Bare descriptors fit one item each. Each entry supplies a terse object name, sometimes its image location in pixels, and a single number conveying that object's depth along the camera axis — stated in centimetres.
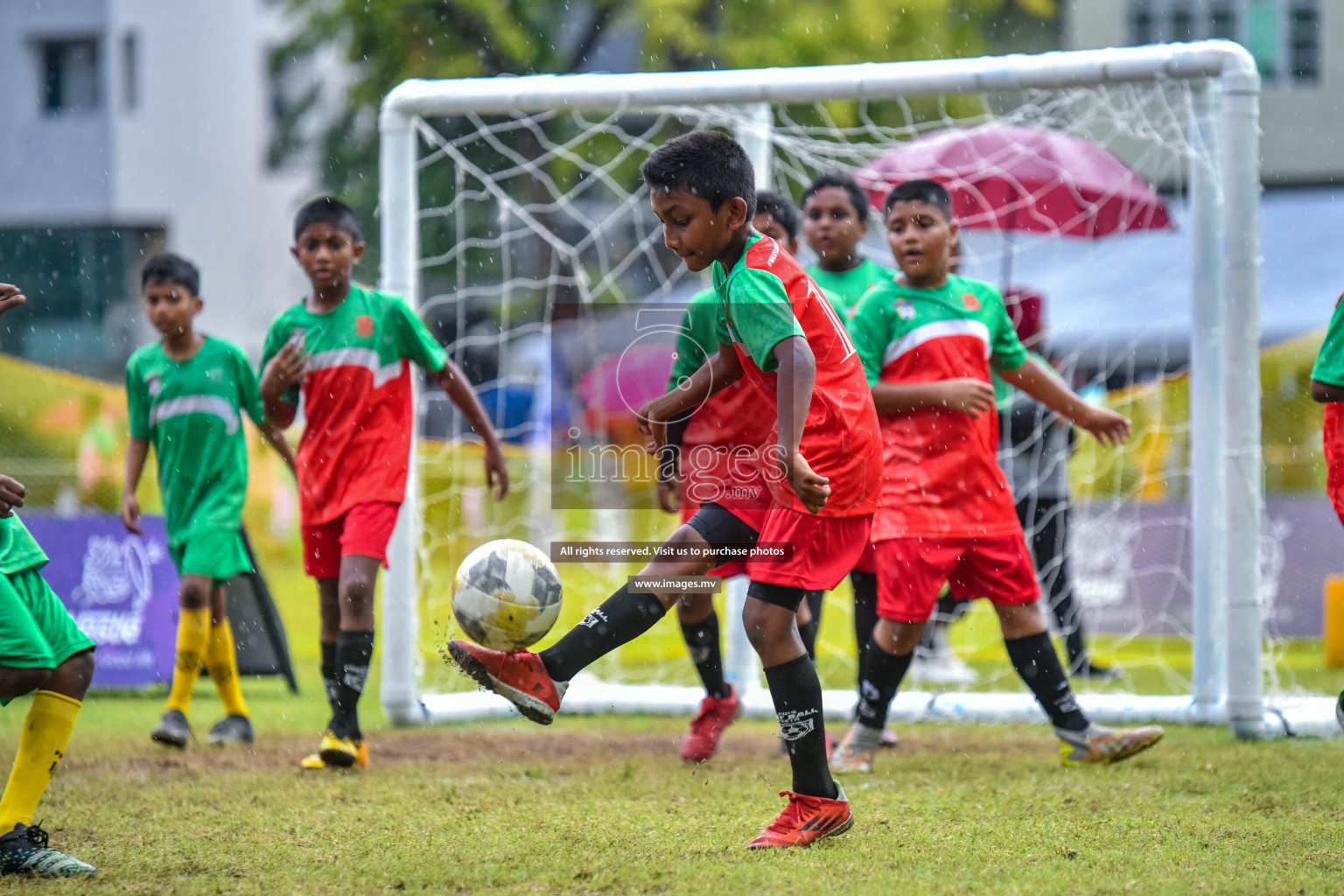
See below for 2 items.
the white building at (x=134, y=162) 5094
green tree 3114
